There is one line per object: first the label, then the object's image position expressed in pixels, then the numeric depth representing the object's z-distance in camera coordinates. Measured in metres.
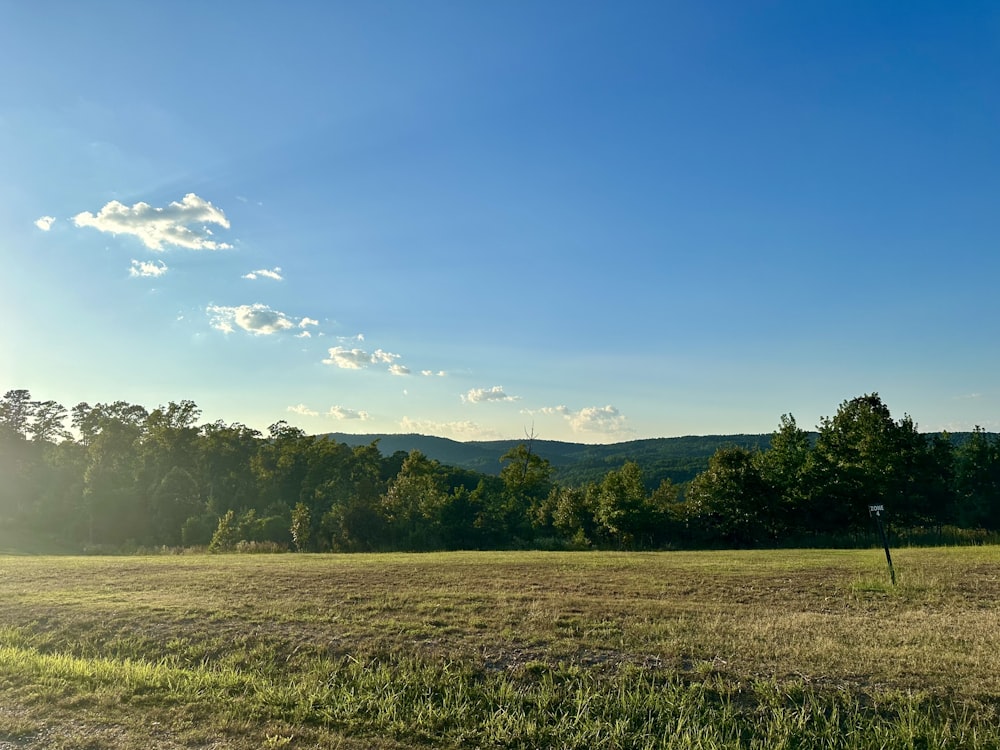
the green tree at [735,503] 51.81
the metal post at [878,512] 15.10
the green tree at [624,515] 52.31
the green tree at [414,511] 56.16
